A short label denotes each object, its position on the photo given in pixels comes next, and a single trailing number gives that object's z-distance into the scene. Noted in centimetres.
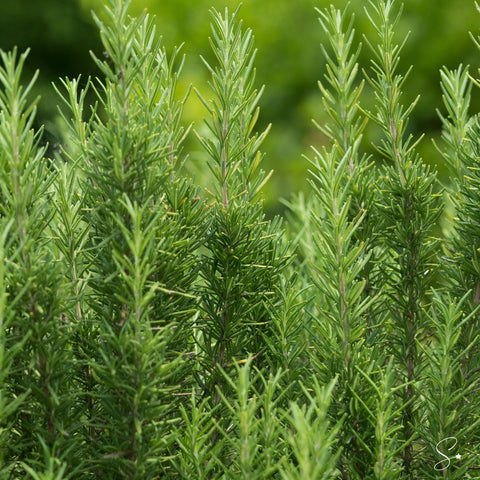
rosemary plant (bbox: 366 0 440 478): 178
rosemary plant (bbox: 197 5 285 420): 175
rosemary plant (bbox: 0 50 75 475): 168
